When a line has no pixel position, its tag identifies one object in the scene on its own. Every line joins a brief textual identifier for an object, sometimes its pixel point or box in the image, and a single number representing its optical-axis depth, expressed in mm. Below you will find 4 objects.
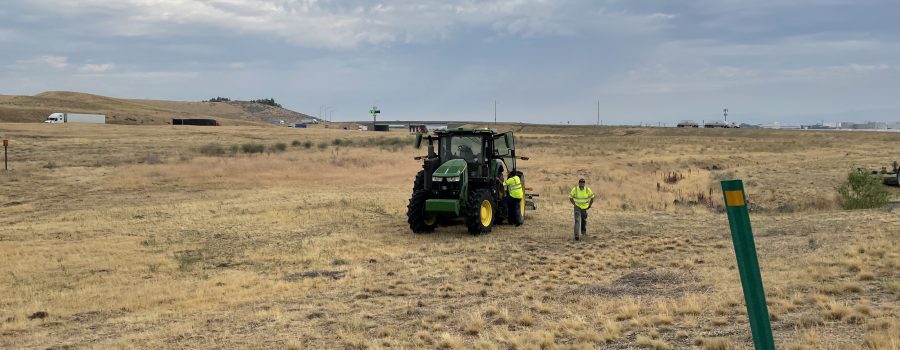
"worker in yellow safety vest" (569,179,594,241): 15117
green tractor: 15438
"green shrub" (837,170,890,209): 20141
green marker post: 3566
